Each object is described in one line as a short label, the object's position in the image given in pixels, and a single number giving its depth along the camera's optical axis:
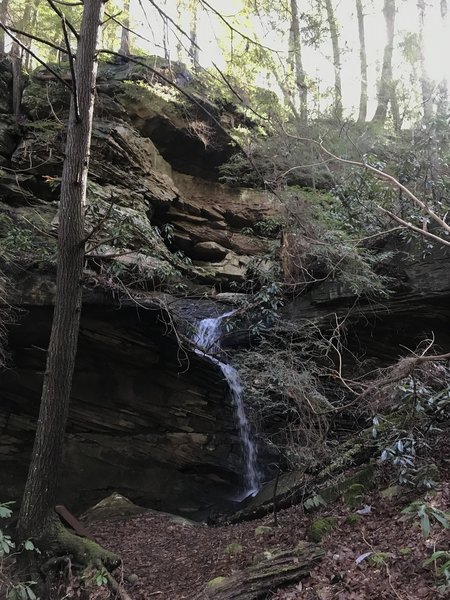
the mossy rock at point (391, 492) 5.03
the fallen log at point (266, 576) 4.05
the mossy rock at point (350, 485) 5.49
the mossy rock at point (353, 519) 4.88
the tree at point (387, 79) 17.84
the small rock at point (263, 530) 5.76
